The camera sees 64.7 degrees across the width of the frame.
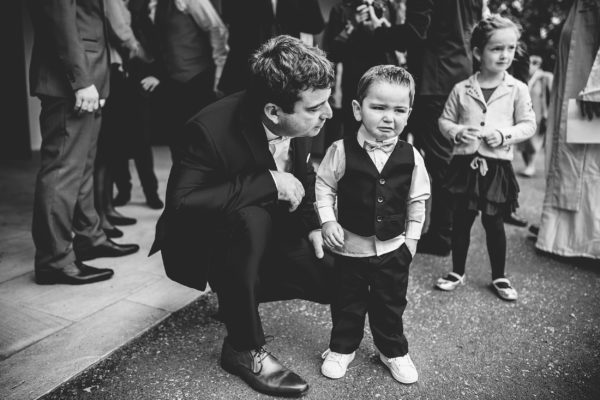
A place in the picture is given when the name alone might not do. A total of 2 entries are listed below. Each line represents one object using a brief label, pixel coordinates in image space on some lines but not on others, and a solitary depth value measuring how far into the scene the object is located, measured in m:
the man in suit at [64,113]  2.58
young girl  2.70
